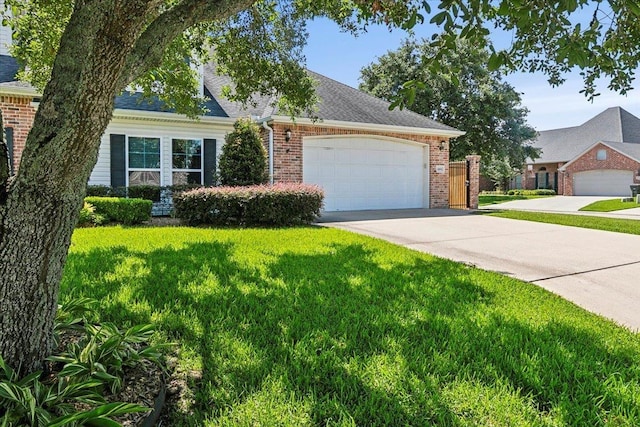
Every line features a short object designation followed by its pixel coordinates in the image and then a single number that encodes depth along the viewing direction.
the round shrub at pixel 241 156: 10.46
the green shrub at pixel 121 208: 9.12
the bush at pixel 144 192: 10.97
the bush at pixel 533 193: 32.81
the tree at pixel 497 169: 26.01
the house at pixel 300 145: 11.00
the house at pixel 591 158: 30.22
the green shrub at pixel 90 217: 8.62
